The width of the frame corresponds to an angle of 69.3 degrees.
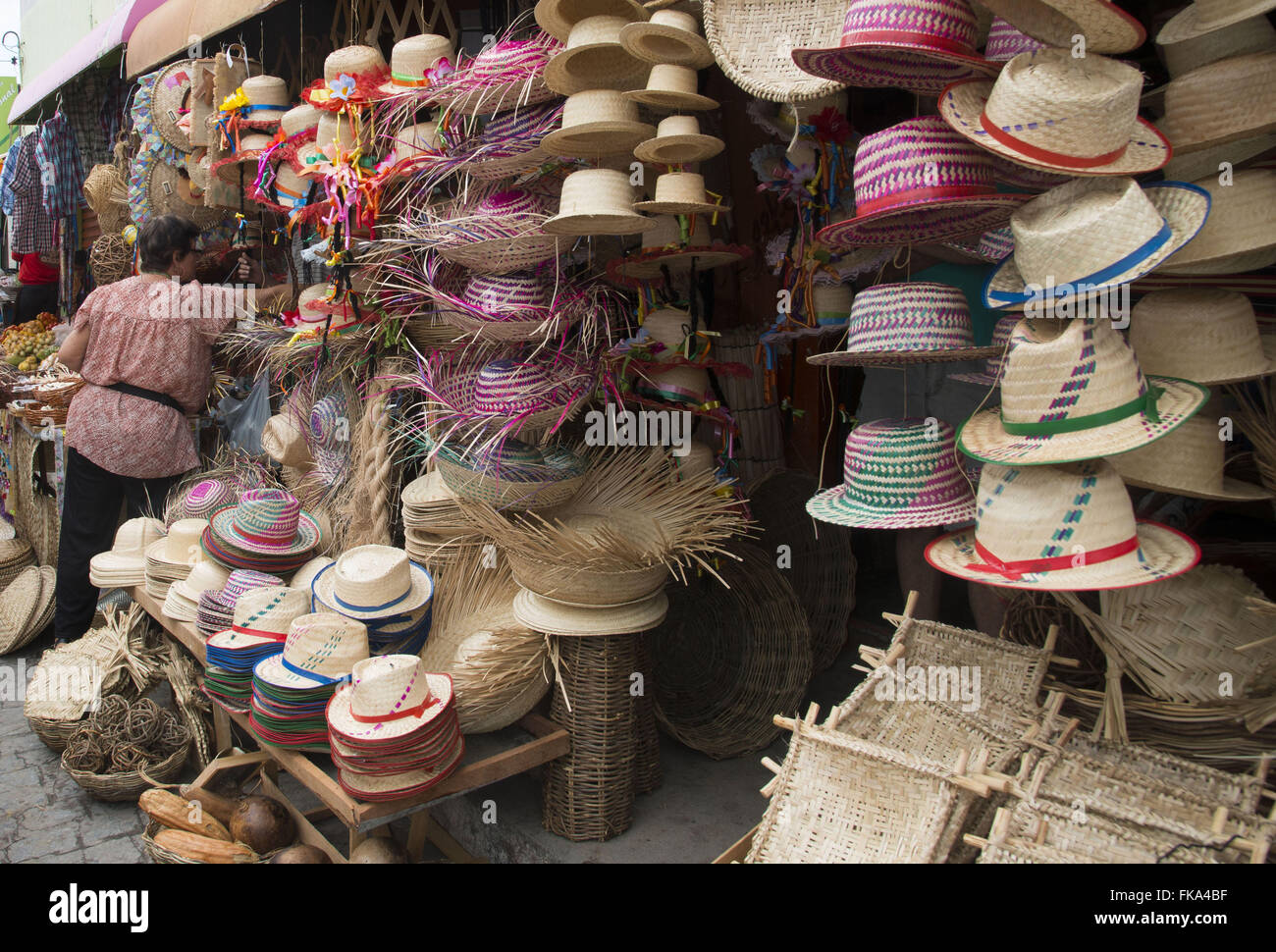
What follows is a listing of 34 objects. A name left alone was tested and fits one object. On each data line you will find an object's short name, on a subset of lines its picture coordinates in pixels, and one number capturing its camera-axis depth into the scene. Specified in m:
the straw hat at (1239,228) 1.69
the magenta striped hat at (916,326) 2.00
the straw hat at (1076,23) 1.62
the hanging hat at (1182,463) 1.82
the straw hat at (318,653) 2.71
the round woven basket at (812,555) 3.71
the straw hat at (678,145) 2.46
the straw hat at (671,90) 2.45
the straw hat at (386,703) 2.41
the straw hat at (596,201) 2.52
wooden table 2.44
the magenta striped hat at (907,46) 1.79
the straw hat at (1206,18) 1.64
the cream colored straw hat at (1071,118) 1.63
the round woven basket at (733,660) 3.28
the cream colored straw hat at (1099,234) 1.61
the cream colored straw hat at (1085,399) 1.64
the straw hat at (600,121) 2.54
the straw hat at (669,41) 2.37
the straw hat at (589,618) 2.81
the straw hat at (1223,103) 1.67
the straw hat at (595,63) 2.51
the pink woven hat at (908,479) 2.00
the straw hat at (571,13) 2.52
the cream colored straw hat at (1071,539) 1.65
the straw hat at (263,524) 3.57
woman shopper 4.43
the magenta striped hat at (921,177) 1.84
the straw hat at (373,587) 2.94
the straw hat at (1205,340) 1.77
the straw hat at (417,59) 3.34
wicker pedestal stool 2.84
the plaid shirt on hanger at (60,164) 7.04
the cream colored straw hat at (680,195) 2.55
